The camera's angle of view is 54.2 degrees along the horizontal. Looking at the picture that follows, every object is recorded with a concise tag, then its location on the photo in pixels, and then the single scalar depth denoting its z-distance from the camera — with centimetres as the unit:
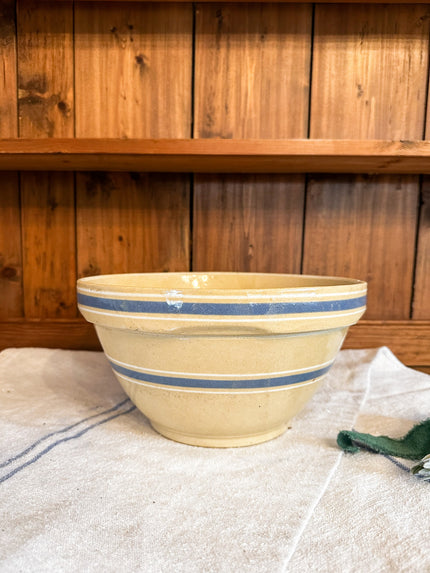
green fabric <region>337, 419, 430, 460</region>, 45
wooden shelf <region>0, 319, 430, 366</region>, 76
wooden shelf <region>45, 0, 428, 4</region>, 70
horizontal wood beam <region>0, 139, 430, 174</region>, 55
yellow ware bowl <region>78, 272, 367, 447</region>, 37
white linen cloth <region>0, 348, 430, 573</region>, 29
